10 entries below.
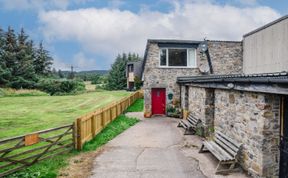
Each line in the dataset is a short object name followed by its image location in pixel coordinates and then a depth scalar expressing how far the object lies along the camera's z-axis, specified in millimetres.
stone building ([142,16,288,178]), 7840
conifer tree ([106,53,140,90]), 66062
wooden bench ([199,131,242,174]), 8977
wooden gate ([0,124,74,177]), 8648
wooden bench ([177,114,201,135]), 15266
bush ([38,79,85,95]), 48562
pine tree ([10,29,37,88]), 48344
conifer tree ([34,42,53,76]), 60219
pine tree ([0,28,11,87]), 46219
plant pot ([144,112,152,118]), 22250
